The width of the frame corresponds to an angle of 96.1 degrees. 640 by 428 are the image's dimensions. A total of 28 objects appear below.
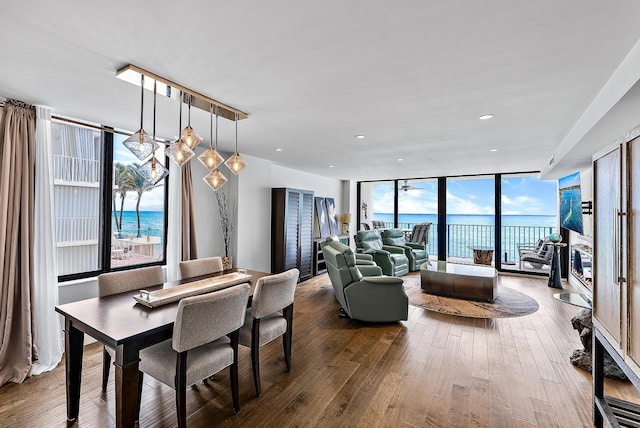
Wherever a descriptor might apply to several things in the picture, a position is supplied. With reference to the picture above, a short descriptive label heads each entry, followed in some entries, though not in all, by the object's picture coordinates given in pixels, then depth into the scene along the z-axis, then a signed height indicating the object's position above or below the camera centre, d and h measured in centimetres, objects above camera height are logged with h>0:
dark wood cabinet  545 -33
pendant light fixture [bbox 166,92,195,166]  243 +53
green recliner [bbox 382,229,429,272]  689 -82
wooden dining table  161 -71
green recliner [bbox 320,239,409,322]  366 -104
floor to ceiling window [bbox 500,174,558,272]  679 -1
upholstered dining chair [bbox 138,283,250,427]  175 -94
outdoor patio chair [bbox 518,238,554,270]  602 -89
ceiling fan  805 +76
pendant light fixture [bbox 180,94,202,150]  243 +65
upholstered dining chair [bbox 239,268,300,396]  229 -93
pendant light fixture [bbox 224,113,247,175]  291 +51
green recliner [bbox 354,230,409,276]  592 -84
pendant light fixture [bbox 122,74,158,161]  216 +53
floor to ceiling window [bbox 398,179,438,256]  819 +27
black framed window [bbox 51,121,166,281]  319 +10
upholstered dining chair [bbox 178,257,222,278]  306 -59
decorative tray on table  213 -64
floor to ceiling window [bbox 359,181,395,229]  907 +33
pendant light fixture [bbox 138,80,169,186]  245 +37
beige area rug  412 -141
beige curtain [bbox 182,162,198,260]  405 -8
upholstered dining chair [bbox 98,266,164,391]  236 -62
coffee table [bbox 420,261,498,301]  464 -113
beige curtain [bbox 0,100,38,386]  255 -26
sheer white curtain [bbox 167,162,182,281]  399 -14
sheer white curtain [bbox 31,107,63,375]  275 -43
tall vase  400 -68
